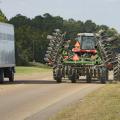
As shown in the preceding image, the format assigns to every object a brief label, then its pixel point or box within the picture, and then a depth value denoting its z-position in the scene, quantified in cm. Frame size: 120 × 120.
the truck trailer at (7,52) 4022
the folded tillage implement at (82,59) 4131
